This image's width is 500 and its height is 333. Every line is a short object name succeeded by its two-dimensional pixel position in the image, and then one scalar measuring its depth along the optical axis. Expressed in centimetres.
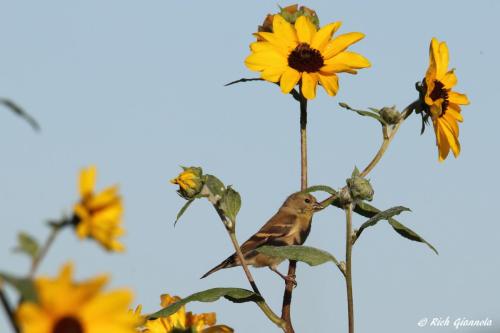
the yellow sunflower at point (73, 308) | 222
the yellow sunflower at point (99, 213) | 246
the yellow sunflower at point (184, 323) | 554
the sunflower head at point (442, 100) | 855
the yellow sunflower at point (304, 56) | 834
